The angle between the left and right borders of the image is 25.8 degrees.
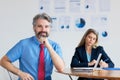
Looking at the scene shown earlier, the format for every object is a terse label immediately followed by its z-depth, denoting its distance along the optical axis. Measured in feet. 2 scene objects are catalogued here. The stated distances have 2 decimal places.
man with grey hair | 7.32
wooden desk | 5.97
